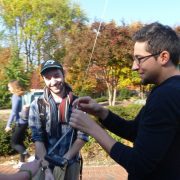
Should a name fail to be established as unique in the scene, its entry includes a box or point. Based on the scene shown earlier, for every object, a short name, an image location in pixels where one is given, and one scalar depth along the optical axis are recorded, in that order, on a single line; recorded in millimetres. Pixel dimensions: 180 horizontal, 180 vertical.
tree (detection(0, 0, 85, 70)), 26311
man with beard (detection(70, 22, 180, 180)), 1046
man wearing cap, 1842
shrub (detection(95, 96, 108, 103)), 19353
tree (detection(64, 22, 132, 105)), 11476
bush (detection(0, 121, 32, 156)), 4486
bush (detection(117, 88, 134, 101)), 21209
